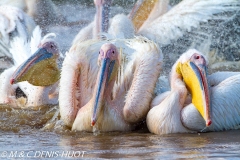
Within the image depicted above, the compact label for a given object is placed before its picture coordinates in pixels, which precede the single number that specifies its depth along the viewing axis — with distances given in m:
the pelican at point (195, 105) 12.38
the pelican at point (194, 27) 18.44
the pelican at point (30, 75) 15.95
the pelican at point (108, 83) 12.95
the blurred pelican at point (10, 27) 20.69
